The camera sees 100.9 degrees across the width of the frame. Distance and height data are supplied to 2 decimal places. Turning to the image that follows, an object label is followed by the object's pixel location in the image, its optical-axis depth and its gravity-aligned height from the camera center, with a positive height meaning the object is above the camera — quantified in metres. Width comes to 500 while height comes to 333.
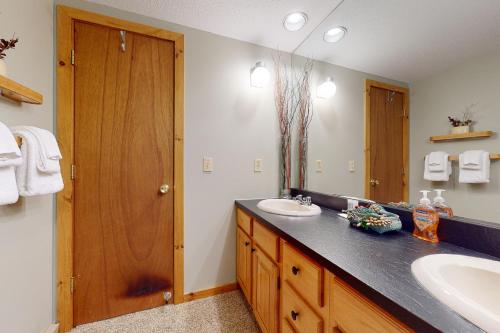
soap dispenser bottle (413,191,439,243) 0.86 -0.23
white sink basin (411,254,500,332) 0.55 -0.31
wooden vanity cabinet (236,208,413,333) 0.58 -0.51
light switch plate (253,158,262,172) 1.88 +0.01
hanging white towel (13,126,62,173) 0.95 +0.06
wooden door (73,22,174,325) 1.42 -0.05
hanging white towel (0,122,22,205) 0.73 +0.00
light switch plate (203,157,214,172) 1.71 +0.01
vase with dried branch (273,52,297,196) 1.92 +0.51
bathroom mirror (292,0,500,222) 0.74 +0.35
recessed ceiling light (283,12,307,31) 1.57 +1.14
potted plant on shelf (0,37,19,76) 0.86 +0.47
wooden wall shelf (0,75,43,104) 0.83 +0.32
